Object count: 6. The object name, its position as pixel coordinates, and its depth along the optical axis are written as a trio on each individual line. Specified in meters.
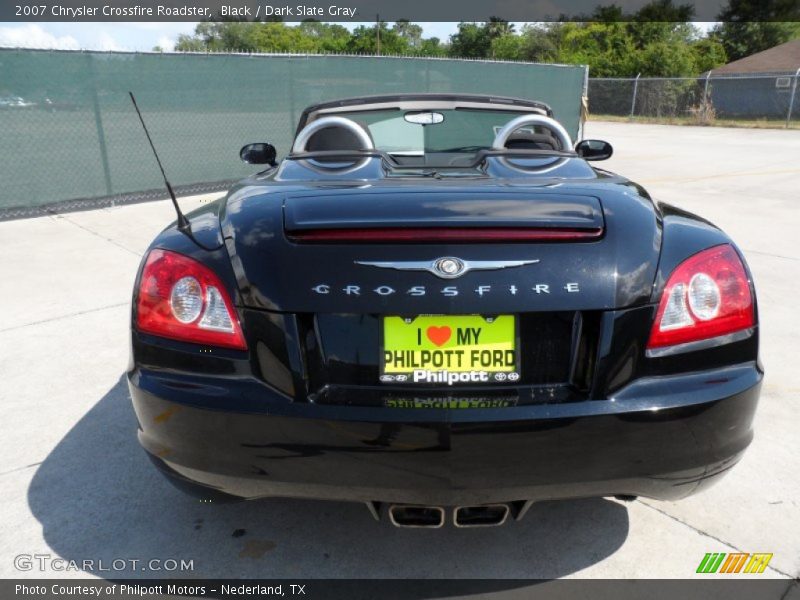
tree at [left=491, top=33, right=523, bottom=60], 69.00
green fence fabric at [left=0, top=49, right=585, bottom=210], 8.31
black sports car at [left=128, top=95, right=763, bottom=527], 1.70
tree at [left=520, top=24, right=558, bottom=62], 66.50
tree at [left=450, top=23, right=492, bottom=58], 75.06
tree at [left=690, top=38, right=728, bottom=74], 47.81
